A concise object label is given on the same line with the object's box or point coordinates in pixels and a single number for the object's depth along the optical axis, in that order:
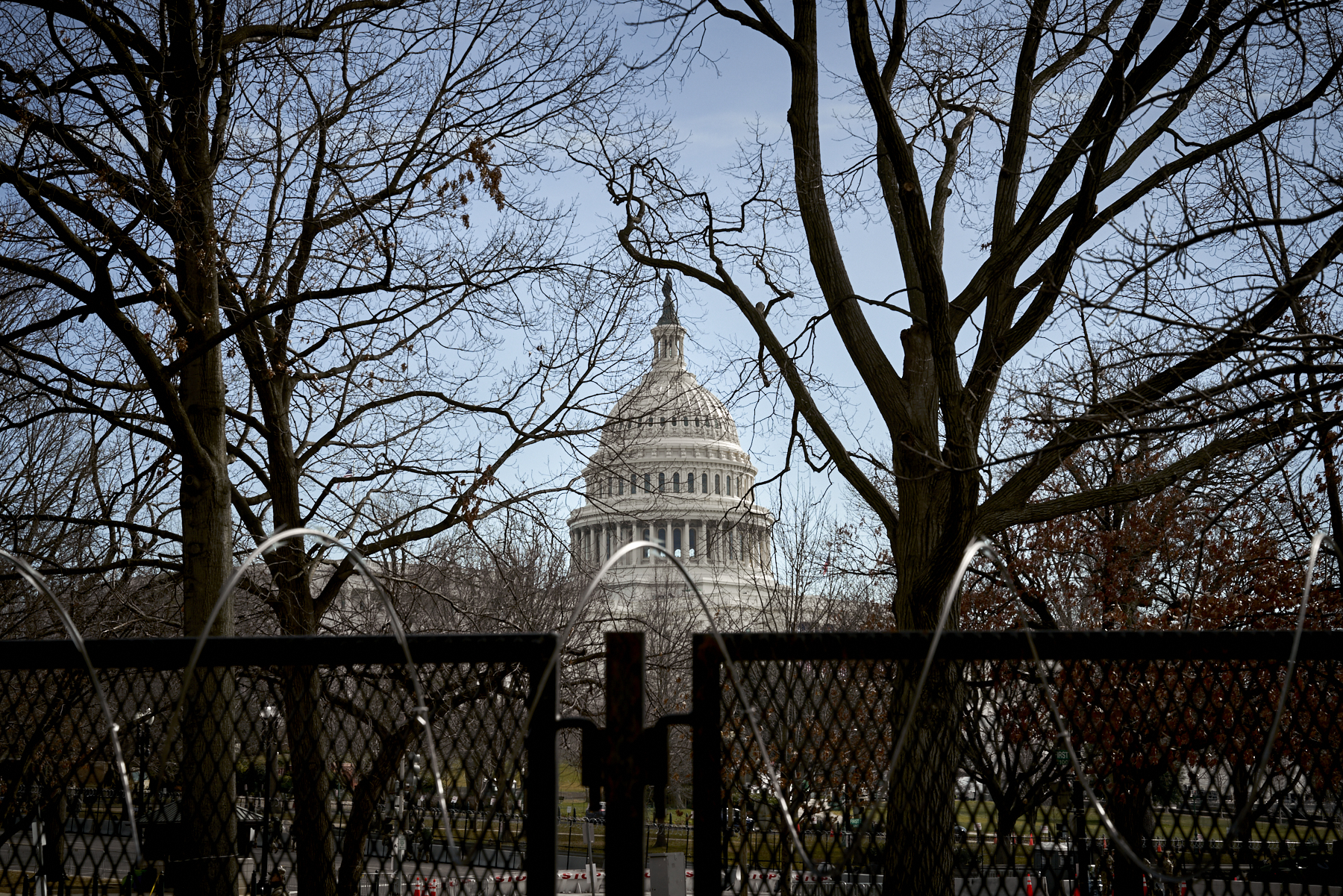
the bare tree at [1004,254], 7.51
